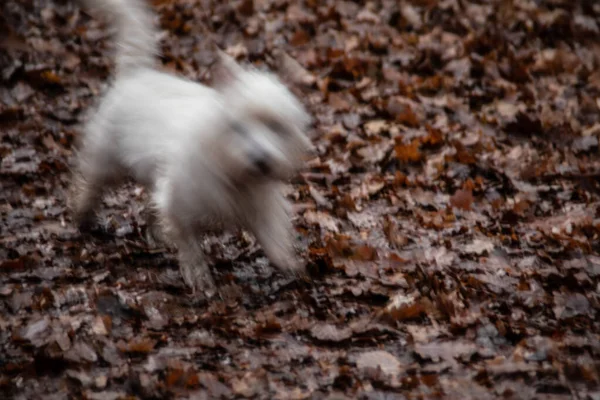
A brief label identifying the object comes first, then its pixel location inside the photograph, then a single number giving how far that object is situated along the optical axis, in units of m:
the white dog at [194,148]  6.25
